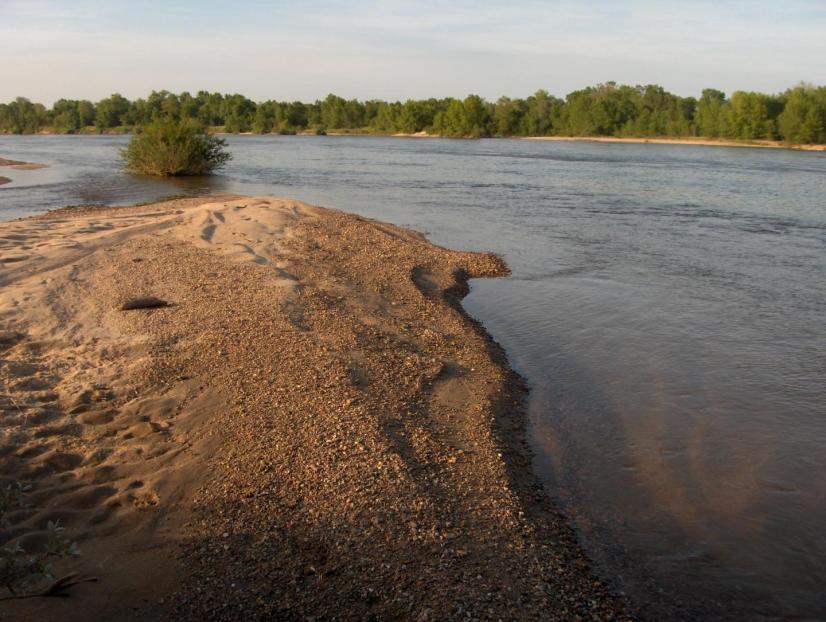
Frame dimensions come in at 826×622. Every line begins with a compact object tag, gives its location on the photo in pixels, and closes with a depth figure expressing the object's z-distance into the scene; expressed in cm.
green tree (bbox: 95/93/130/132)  12200
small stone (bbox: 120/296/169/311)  977
